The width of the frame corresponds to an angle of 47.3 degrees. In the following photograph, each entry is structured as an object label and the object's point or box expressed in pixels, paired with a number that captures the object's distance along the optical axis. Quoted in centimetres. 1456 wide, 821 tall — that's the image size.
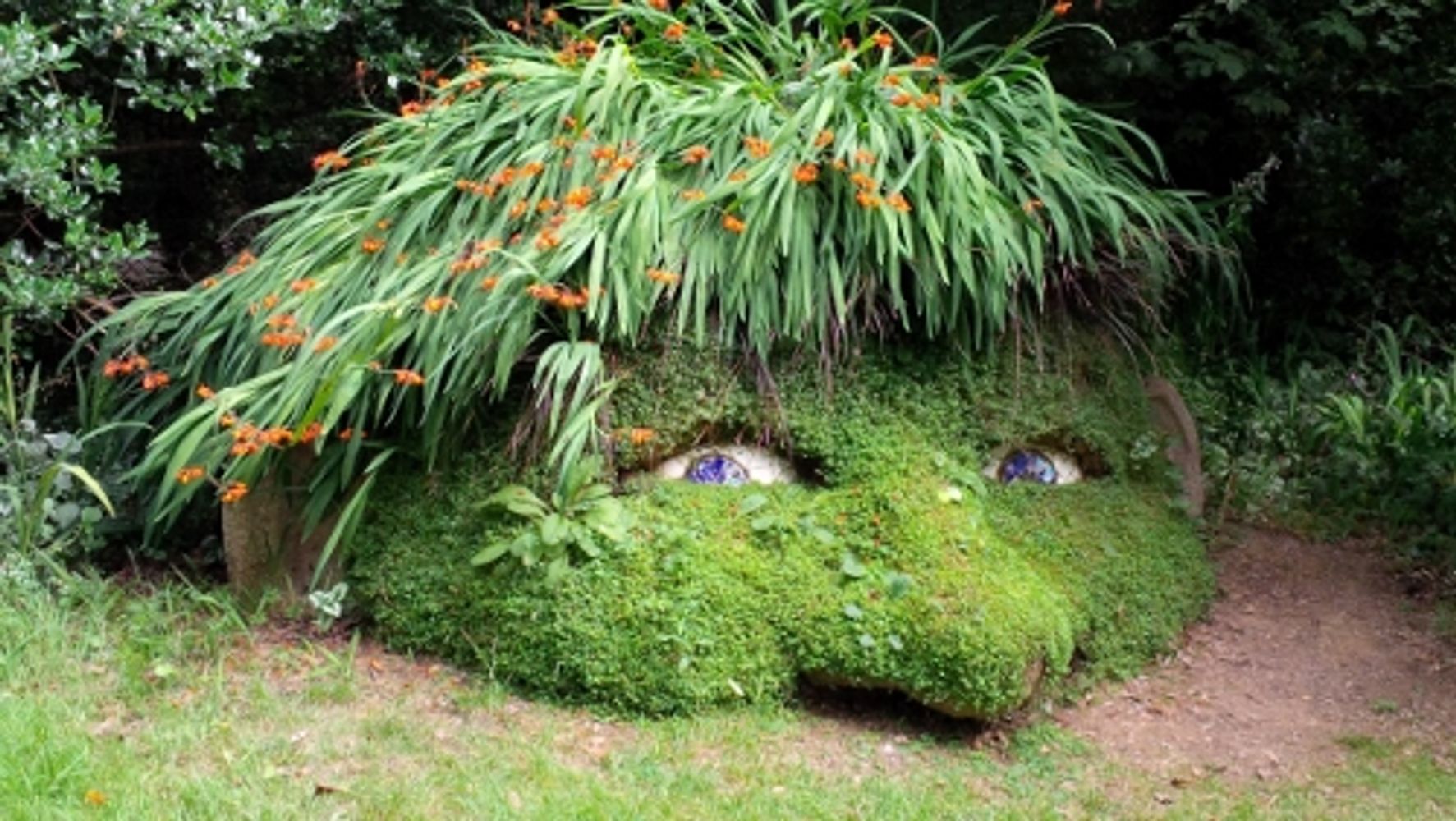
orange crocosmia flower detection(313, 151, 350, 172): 560
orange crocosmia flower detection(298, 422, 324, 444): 473
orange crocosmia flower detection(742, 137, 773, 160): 501
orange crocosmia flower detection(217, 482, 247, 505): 465
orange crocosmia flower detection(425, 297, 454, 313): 466
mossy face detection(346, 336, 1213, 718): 455
